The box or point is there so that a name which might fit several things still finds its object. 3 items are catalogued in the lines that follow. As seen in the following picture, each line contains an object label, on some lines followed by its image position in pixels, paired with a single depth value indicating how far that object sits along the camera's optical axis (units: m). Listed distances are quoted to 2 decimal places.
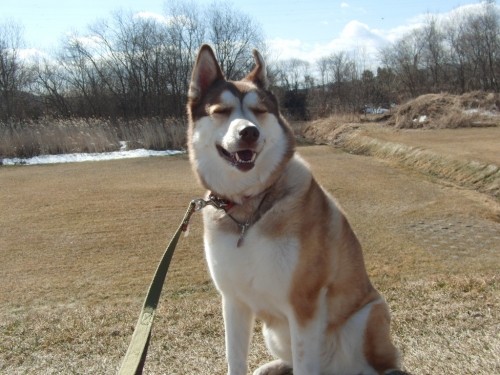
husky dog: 2.35
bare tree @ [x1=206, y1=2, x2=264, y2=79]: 35.07
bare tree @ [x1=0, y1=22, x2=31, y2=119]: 30.50
